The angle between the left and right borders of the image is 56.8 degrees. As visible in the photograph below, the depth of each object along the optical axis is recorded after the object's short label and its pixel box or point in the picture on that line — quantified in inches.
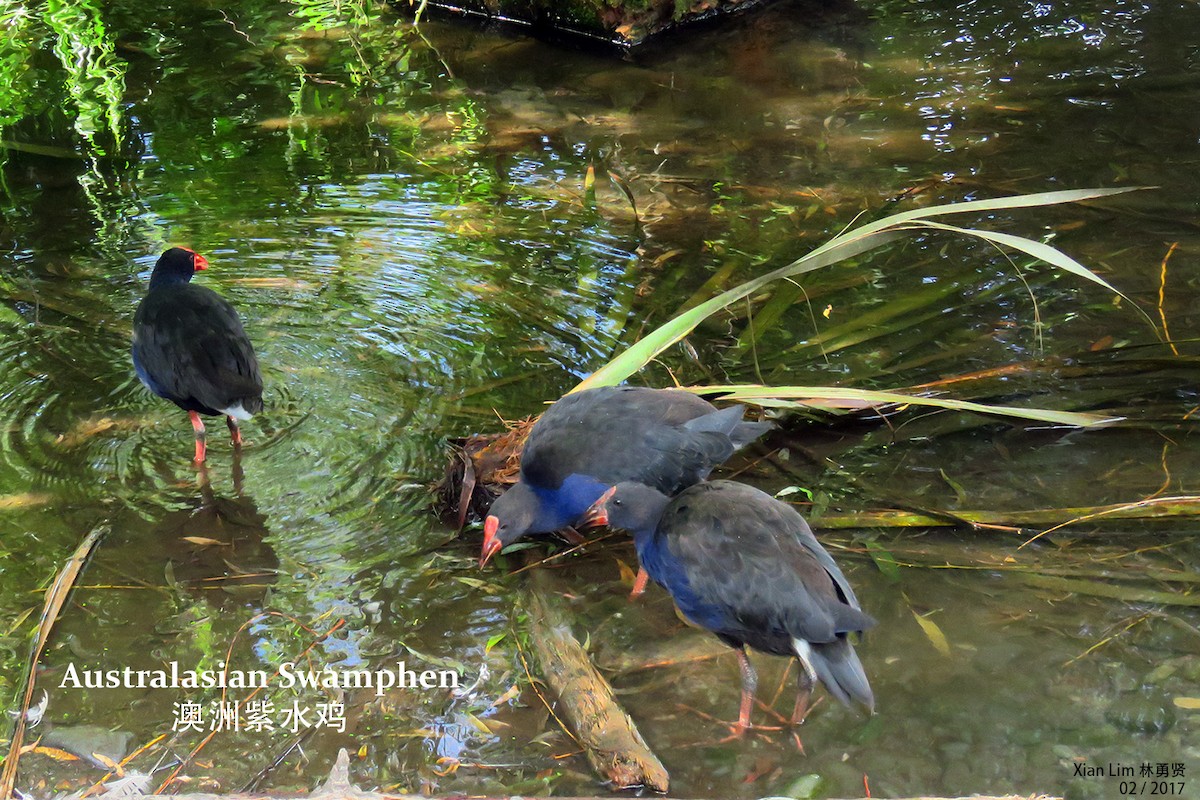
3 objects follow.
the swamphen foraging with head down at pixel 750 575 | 116.3
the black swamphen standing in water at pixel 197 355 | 168.7
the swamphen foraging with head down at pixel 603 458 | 147.3
